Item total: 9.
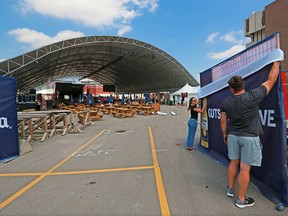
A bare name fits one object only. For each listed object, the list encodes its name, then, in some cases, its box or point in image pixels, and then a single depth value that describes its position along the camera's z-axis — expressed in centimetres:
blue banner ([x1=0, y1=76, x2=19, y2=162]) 563
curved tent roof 2704
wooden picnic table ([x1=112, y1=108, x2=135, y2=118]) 1872
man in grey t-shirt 294
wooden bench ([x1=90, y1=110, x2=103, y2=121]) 1602
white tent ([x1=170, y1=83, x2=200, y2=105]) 3495
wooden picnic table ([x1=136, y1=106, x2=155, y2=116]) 2046
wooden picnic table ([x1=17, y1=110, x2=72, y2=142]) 758
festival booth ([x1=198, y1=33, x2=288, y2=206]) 302
